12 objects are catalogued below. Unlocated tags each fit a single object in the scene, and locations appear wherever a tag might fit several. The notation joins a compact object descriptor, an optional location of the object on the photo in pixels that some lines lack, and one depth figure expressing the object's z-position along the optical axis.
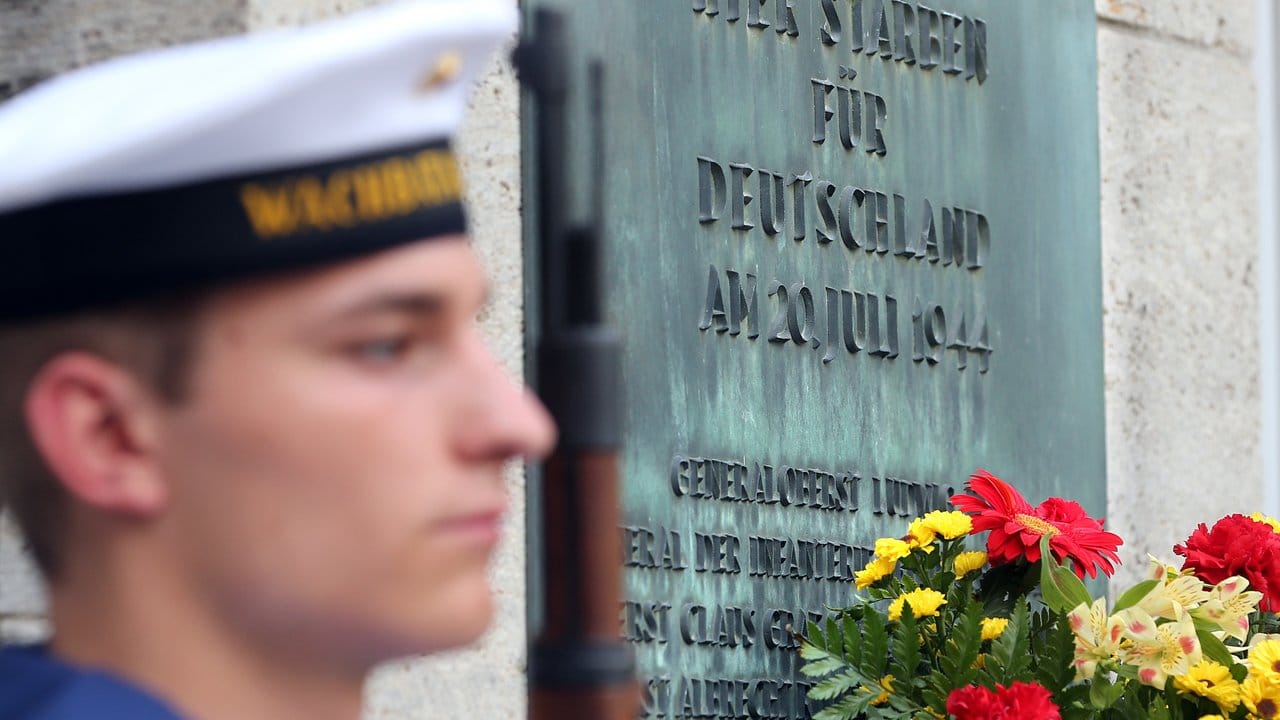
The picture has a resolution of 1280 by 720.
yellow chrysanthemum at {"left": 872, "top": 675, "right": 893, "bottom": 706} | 8.33
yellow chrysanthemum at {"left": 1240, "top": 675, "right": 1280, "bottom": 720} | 7.68
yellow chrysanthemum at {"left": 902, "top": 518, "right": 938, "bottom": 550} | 8.58
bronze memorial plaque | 8.33
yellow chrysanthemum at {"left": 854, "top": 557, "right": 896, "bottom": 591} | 8.67
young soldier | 3.50
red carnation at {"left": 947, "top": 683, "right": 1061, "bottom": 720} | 7.50
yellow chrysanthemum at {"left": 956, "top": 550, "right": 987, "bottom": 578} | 8.62
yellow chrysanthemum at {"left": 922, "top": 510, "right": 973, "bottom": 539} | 8.55
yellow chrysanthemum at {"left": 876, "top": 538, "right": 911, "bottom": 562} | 8.60
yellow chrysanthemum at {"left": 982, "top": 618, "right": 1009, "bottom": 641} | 8.36
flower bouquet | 7.77
